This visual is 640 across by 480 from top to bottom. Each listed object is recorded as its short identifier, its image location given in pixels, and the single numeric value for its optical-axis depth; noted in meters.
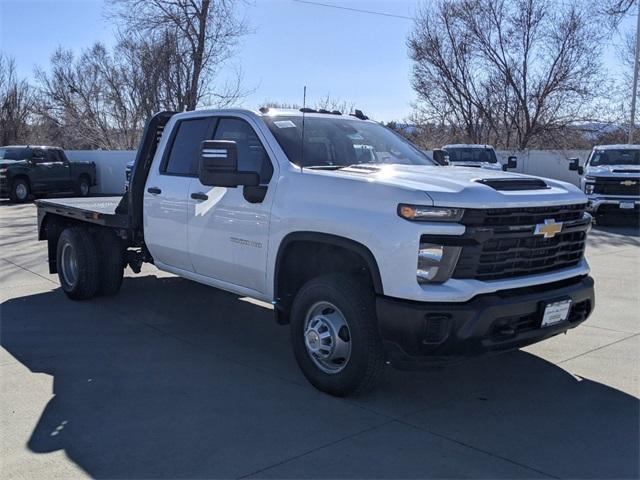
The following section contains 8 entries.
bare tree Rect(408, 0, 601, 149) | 28.16
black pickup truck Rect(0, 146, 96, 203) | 21.20
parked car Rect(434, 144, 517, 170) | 18.70
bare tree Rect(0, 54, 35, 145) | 40.47
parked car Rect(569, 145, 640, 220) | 15.35
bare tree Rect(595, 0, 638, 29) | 23.17
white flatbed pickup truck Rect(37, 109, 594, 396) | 3.88
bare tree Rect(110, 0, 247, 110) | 24.05
